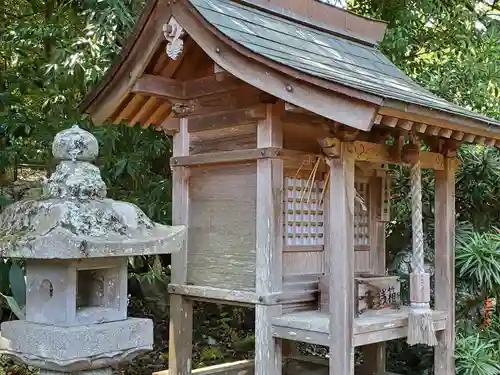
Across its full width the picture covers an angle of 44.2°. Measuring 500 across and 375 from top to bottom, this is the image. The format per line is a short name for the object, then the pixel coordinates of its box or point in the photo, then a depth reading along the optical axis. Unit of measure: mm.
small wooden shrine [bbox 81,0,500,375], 3787
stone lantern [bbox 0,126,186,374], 2938
